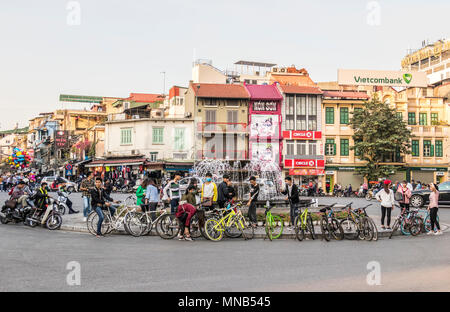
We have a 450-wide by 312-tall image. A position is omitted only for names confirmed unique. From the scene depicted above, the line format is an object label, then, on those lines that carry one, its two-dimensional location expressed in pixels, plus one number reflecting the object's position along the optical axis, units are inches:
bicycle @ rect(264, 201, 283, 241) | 600.7
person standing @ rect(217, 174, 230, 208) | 676.1
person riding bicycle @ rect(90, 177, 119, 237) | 613.9
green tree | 2114.9
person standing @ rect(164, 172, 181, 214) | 677.9
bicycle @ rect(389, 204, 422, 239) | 656.6
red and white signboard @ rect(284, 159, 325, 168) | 2233.0
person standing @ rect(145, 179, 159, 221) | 669.4
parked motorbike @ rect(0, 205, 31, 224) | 743.7
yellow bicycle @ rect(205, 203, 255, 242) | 589.0
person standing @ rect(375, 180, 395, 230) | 682.2
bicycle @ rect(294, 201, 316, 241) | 603.5
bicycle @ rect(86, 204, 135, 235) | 637.3
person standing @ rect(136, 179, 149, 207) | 691.4
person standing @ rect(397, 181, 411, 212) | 728.3
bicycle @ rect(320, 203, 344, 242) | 600.7
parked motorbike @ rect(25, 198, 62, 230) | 694.5
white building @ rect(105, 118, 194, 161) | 2257.6
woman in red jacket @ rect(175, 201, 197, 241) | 581.0
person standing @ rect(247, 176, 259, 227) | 649.6
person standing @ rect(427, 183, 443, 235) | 656.4
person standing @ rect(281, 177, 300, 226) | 640.4
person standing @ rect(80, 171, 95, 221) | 759.7
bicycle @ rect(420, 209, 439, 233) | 676.1
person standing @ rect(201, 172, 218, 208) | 665.0
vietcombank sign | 2380.7
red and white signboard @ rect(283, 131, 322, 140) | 2262.6
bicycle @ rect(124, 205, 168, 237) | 629.3
